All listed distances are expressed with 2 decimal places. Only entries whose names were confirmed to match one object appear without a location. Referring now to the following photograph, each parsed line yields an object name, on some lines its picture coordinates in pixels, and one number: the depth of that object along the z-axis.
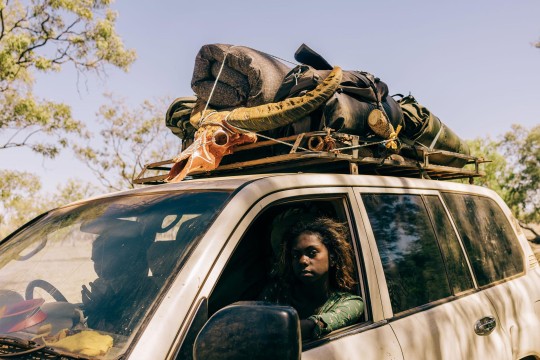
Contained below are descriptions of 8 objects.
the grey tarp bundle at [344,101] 3.05
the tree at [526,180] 39.53
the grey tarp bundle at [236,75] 3.42
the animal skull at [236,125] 2.93
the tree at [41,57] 16.77
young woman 2.39
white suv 1.59
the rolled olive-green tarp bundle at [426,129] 3.83
